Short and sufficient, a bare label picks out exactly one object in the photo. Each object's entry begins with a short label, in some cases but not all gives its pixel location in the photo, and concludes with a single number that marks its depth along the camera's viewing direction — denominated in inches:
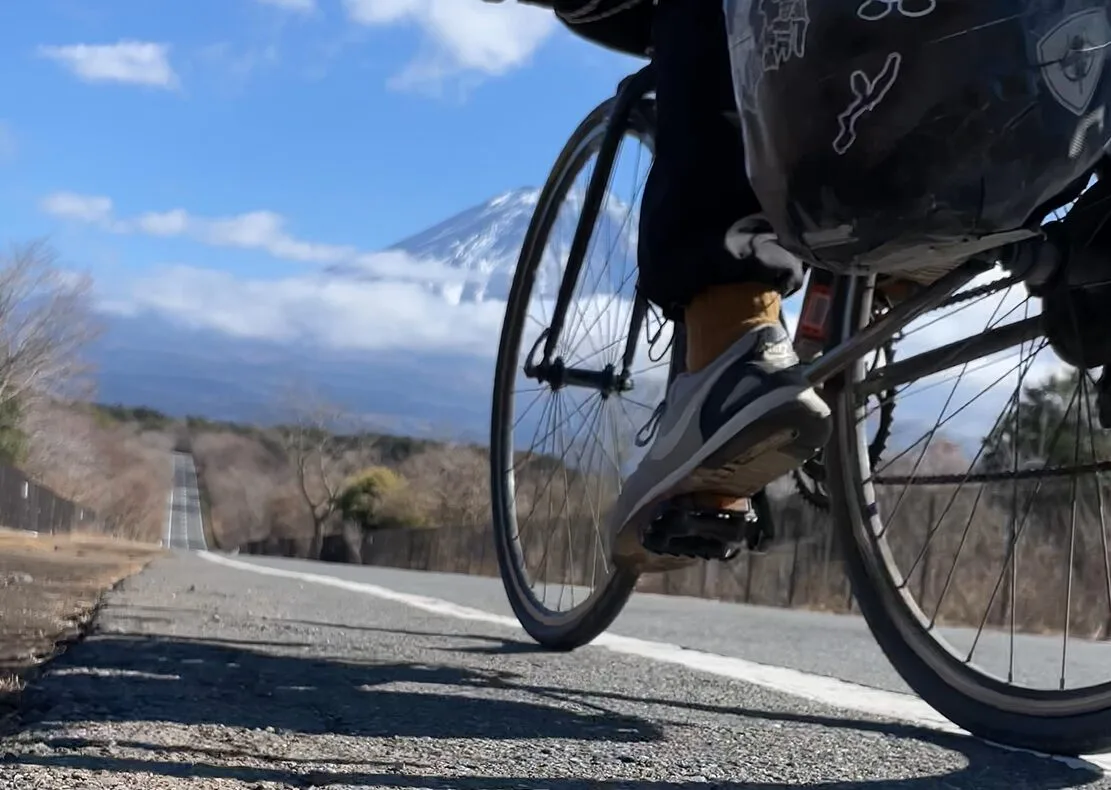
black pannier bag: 42.1
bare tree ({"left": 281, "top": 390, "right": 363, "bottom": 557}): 2284.7
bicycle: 57.2
